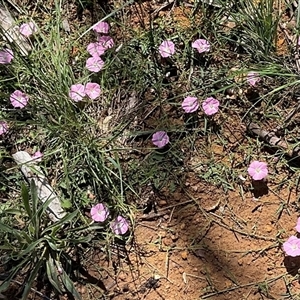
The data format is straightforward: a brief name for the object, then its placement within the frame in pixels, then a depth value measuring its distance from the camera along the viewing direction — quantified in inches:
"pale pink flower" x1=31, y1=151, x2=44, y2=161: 91.7
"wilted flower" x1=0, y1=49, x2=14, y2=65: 96.3
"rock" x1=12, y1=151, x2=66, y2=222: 87.7
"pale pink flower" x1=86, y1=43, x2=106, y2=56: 97.0
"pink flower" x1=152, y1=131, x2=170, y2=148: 91.4
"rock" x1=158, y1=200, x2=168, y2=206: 90.0
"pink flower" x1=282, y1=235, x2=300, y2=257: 82.9
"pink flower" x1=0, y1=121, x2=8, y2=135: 94.3
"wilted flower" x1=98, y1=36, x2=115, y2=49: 97.7
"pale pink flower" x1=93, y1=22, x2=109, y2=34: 99.0
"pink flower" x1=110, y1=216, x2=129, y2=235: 86.6
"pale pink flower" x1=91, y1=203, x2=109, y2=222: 86.4
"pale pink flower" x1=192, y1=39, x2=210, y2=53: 96.4
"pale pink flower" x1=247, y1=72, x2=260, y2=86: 92.7
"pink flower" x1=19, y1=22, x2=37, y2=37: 99.7
